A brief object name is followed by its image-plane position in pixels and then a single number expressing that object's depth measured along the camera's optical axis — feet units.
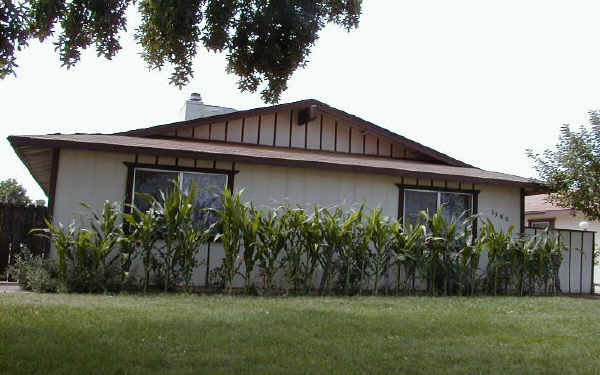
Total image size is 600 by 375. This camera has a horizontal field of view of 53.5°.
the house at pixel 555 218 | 61.40
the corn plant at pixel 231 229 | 30.53
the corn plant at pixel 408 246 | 33.83
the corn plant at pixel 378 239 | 33.24
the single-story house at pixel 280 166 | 32.53
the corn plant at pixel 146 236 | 29.55
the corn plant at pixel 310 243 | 31.91
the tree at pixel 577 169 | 39.86
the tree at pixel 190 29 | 18.71
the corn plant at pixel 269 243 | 31.35
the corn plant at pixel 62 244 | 28.55
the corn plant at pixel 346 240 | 32.42
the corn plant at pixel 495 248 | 35.86
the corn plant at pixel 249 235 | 30.76
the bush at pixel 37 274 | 28.81
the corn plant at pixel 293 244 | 31.83
